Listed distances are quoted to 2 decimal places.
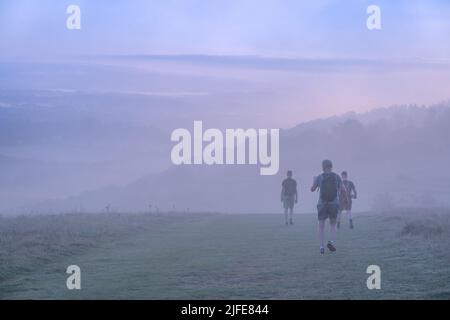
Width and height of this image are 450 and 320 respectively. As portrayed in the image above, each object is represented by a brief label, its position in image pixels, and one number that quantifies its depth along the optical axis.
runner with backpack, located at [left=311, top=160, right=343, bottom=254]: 18.22
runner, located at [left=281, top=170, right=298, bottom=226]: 27.83
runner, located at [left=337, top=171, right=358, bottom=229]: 24.94
